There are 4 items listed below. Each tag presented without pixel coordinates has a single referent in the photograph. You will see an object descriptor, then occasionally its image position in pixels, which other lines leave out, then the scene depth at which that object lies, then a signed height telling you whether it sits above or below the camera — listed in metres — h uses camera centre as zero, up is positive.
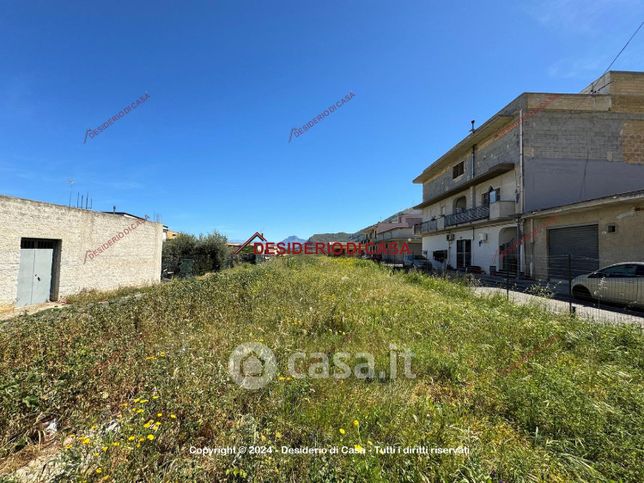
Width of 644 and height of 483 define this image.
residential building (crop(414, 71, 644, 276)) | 14.47 +5.90
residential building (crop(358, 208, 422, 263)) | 35.97 +2.80
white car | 6.91 -0.62
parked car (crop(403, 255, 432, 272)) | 21.25 -0.48
